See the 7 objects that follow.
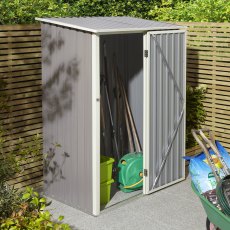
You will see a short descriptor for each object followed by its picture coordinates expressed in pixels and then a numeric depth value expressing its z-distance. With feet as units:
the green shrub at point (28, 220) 13.33
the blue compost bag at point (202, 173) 17.89
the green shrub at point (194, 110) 28.27
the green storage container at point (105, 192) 22.49
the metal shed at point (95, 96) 20.77
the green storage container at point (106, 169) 22.33
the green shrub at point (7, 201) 15.56
